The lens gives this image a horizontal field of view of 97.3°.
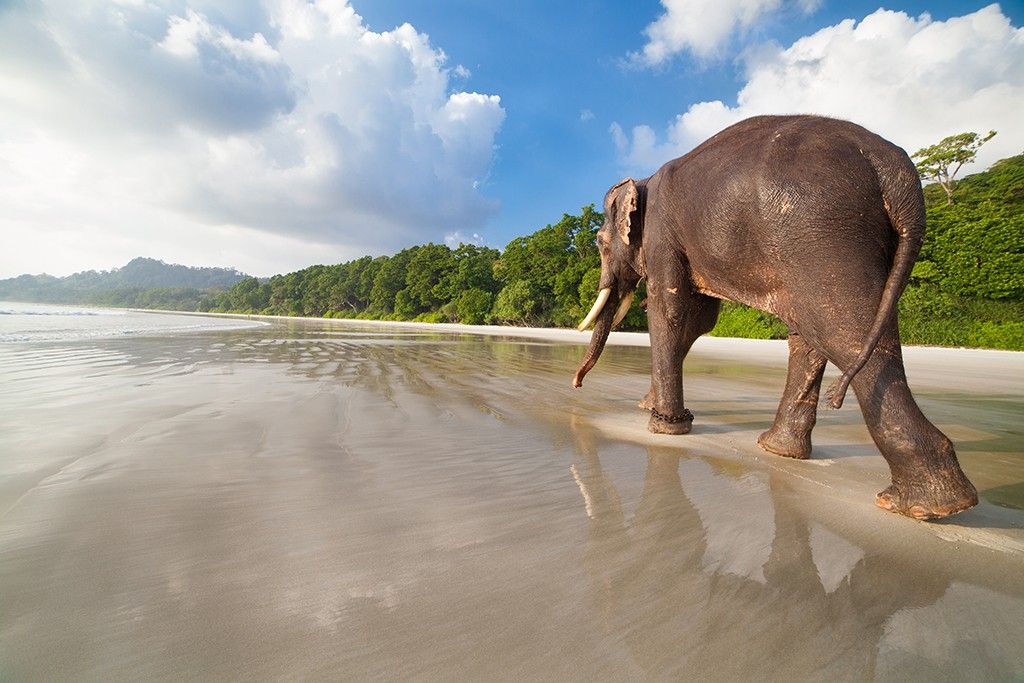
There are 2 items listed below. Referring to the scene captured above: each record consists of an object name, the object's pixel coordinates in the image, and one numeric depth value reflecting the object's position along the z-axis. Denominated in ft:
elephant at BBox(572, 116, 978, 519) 7.35
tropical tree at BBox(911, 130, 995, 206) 81.56
